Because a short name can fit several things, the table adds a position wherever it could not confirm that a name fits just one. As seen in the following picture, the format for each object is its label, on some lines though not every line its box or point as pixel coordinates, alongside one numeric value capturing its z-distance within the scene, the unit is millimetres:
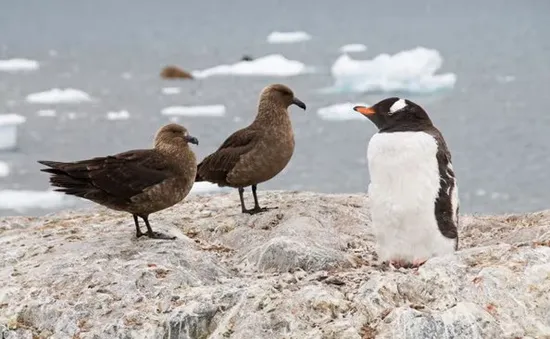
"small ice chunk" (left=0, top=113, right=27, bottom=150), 28578
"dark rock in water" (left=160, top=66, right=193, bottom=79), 36437
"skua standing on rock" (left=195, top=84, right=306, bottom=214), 14242
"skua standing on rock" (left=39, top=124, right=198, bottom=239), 11914
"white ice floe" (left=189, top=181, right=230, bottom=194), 14991
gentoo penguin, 10781
